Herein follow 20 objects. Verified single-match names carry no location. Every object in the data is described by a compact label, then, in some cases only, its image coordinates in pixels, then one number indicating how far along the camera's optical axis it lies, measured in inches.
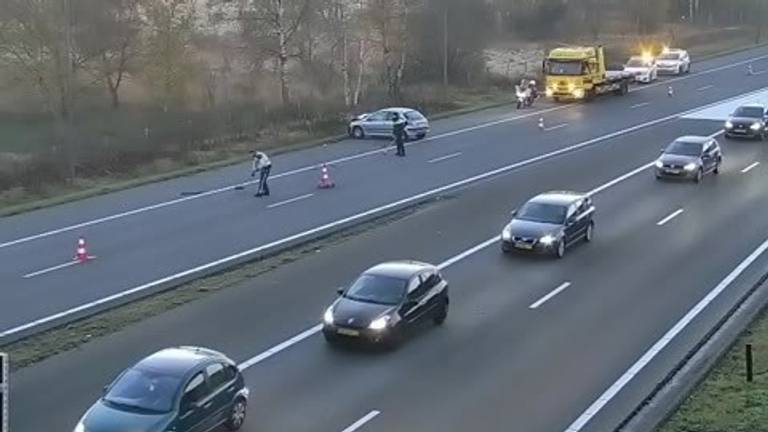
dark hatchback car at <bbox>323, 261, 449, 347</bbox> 836.0
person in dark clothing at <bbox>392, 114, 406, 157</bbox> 1790.1
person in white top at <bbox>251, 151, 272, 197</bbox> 1470.2
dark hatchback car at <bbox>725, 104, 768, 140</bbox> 1871.3
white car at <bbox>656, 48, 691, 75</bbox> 3004.4
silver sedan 1951.3
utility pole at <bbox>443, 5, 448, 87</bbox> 2495.1
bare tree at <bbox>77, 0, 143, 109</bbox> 2266.2
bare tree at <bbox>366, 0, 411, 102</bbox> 2460.6
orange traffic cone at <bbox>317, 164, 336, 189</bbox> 1530.5
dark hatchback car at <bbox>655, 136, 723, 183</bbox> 1515.7
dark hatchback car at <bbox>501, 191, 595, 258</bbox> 1121.4
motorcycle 2394.2
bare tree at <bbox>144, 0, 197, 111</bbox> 2170.3
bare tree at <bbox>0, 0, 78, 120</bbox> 1951.3
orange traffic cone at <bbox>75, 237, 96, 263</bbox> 1146.7
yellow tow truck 2461.9
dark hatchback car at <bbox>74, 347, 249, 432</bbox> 631.8
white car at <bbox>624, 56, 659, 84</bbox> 2851.9
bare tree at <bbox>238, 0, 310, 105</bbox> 2241.6
